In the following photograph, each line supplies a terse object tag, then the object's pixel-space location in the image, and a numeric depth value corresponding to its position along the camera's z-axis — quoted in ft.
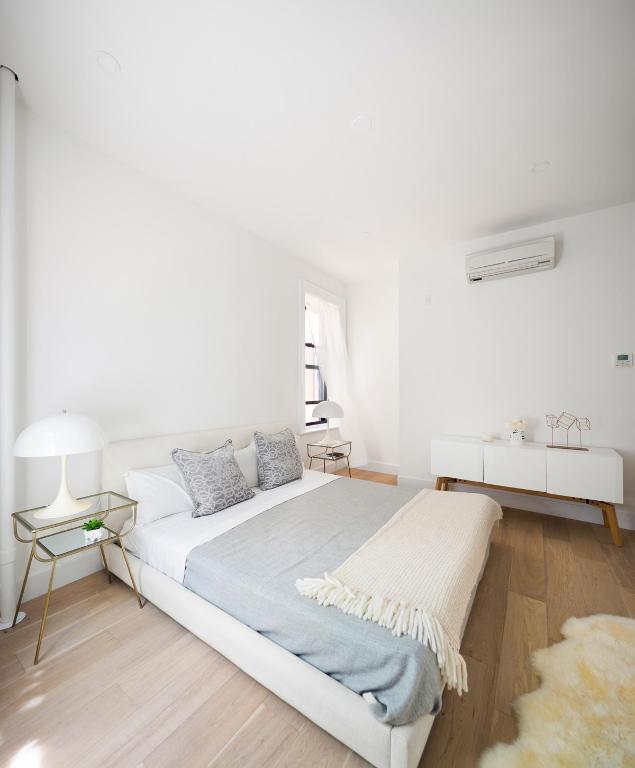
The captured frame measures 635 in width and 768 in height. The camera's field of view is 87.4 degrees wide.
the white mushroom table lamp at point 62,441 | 5.43
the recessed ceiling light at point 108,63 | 5.29
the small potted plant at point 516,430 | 10.44
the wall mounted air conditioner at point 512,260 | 10.40
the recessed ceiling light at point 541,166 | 7.89
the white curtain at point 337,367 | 15.58
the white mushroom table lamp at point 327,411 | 13.29
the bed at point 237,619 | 3.50
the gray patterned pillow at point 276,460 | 9.36
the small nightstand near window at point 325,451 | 13.05
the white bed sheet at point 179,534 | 5.94
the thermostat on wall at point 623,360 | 9.64
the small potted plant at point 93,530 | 6.26
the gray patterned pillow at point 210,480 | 7.36
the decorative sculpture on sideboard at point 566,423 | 10.14
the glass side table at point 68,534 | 5.51
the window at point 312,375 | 15.25
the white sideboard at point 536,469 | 8.77
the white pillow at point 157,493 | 7.03
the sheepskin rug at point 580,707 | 3.69
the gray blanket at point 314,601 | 3.48
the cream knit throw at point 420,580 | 3.76
